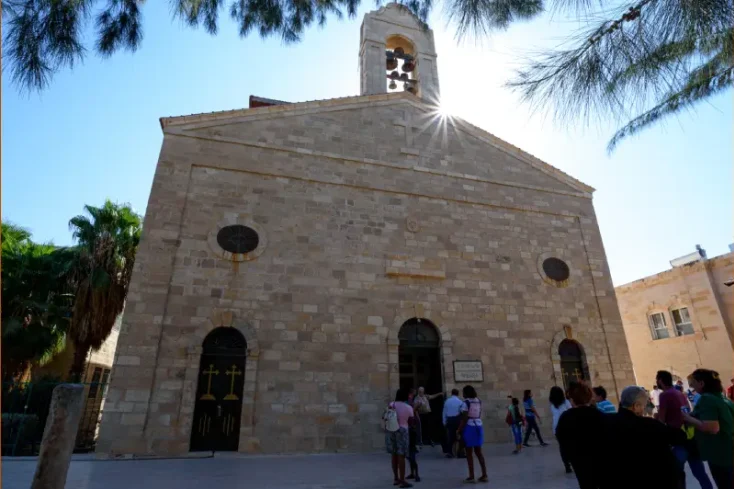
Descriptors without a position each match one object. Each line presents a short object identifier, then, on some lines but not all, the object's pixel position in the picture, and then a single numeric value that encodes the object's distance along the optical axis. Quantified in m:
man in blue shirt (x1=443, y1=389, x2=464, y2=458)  8.11
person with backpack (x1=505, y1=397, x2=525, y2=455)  8.70
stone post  4.25
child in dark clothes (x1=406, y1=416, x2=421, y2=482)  6.13
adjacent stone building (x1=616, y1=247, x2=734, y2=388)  16.45
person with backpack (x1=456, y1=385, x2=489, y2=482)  5.95
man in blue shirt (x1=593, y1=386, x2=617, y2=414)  5.06
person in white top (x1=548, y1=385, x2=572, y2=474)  6.69
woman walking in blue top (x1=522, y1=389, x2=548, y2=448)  9.40
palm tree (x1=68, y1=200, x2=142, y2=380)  11.34
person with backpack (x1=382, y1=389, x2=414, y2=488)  5.74
